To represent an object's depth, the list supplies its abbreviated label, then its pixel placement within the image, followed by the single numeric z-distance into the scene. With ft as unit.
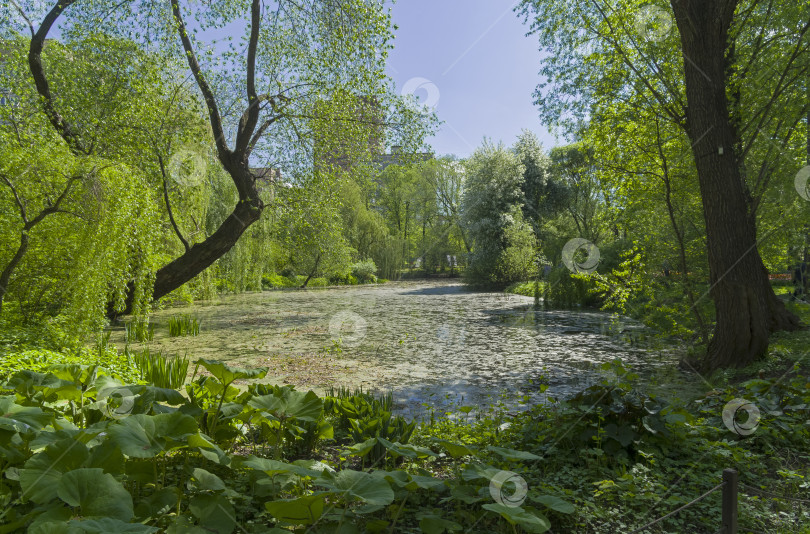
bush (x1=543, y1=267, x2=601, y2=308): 48.55
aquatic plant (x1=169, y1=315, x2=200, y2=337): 30.83
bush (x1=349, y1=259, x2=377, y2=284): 99.40
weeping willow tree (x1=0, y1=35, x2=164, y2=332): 20.20
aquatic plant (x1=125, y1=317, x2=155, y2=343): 26.99
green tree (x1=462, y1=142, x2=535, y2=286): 74.49
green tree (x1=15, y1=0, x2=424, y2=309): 26.91
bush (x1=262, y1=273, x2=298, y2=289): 82.12
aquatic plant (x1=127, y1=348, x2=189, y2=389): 14.92
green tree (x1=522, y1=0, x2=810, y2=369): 18.16
